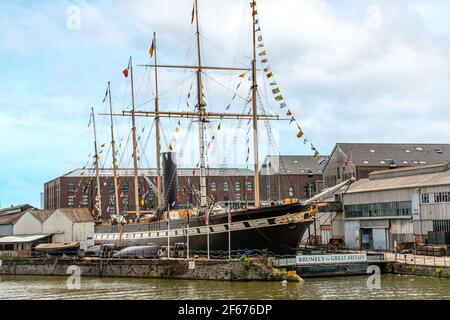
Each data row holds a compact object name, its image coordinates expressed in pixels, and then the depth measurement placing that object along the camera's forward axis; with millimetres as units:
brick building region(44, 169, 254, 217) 118062
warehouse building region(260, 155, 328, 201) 115125
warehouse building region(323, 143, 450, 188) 83750
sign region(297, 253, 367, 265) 41991
